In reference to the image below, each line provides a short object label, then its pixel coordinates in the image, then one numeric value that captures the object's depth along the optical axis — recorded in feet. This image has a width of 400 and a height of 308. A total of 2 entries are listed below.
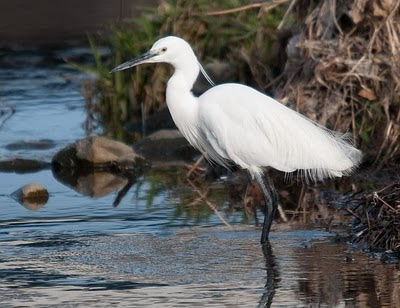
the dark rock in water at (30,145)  37.89
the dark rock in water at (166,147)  36.58
